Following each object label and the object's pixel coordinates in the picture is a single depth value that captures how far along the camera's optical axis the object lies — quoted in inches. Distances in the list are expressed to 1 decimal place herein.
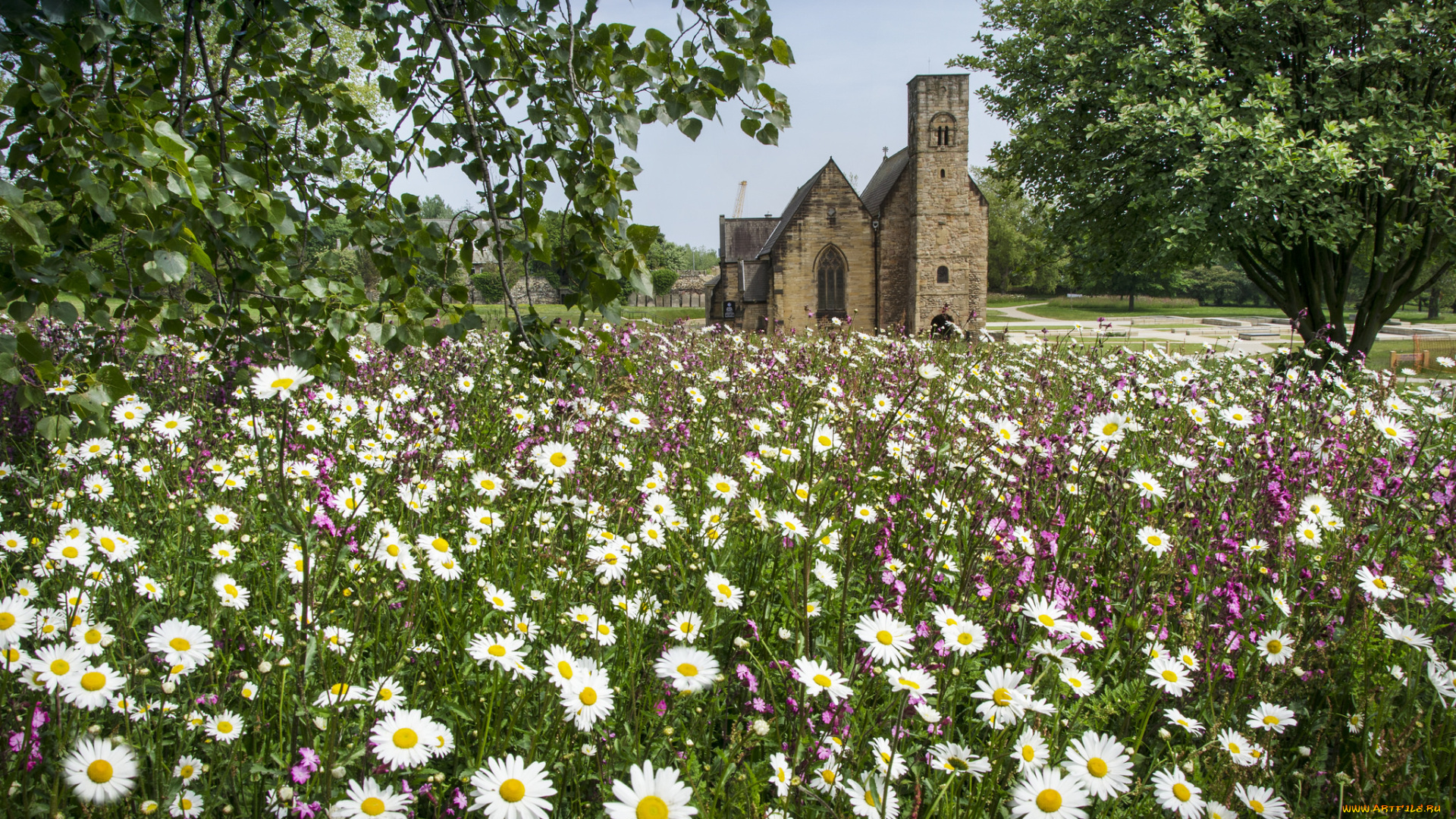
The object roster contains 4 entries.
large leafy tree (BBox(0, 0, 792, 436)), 57.7
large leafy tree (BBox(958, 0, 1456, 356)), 451.2
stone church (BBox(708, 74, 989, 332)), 1225.4
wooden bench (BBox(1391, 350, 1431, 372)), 605.0
